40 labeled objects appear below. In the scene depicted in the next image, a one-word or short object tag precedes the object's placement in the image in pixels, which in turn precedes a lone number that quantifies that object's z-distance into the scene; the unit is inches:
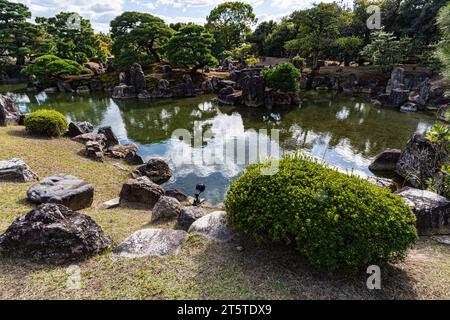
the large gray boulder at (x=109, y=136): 563.3
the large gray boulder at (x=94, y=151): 455.8
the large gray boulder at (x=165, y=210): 268.1
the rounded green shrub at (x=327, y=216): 153.9
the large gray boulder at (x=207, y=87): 1315.2
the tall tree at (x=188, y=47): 1269.7
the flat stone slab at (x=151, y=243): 185.7
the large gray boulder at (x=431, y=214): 228.7
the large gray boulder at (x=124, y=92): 1174.3
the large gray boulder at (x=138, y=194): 330.6
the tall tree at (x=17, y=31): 1429.6
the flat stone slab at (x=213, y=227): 206.8
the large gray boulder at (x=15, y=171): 305.7
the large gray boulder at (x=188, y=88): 1227.9
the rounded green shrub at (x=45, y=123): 491.5
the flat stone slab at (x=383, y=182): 353.4
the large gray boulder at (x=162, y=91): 1187.9
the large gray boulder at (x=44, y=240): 171.9
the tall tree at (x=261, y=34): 2228.1
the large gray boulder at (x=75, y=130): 546.6
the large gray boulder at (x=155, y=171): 429.4
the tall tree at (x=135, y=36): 1370.6
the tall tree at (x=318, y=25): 1398.9
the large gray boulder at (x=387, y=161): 472.1
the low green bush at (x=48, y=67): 1253.7
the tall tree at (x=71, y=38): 1528.1
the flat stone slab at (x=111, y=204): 307.9
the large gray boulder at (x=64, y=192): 259.4
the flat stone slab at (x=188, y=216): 242.8
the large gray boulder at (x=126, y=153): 490.4
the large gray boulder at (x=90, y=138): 522.3
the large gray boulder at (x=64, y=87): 1317.7
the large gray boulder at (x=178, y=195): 360.8
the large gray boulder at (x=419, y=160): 349.4
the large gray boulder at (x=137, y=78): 1218.0
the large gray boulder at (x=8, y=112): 526.0
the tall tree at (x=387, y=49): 1246.9
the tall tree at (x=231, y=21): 2240.4
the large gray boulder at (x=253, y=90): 1005.8
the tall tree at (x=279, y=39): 1904.5
